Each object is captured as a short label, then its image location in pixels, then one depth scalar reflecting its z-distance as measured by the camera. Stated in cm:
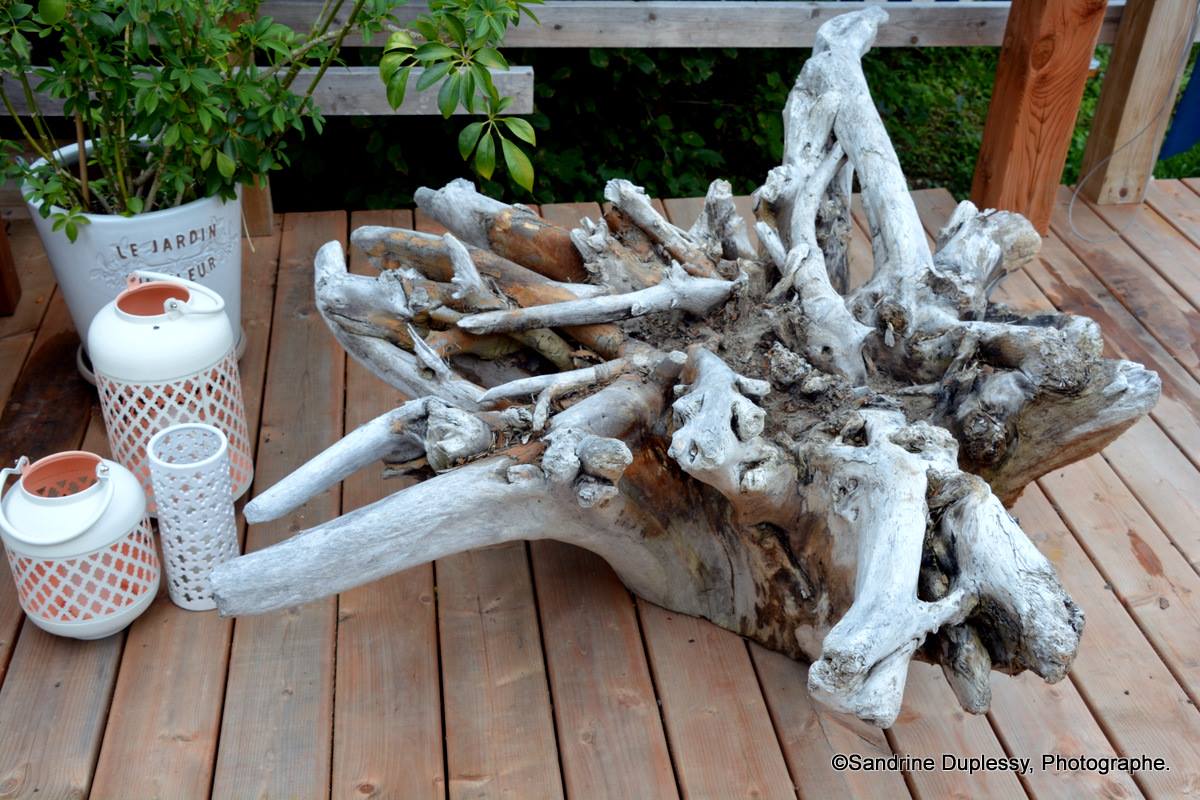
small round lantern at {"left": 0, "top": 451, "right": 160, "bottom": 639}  185
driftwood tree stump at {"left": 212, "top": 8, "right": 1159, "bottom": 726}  151
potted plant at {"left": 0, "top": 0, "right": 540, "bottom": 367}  212
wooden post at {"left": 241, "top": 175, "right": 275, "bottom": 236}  306
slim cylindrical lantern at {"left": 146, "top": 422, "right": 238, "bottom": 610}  193
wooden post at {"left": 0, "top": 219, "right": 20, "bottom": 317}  269
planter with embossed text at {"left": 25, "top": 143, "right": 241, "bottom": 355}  228
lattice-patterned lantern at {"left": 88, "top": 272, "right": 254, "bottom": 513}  203
